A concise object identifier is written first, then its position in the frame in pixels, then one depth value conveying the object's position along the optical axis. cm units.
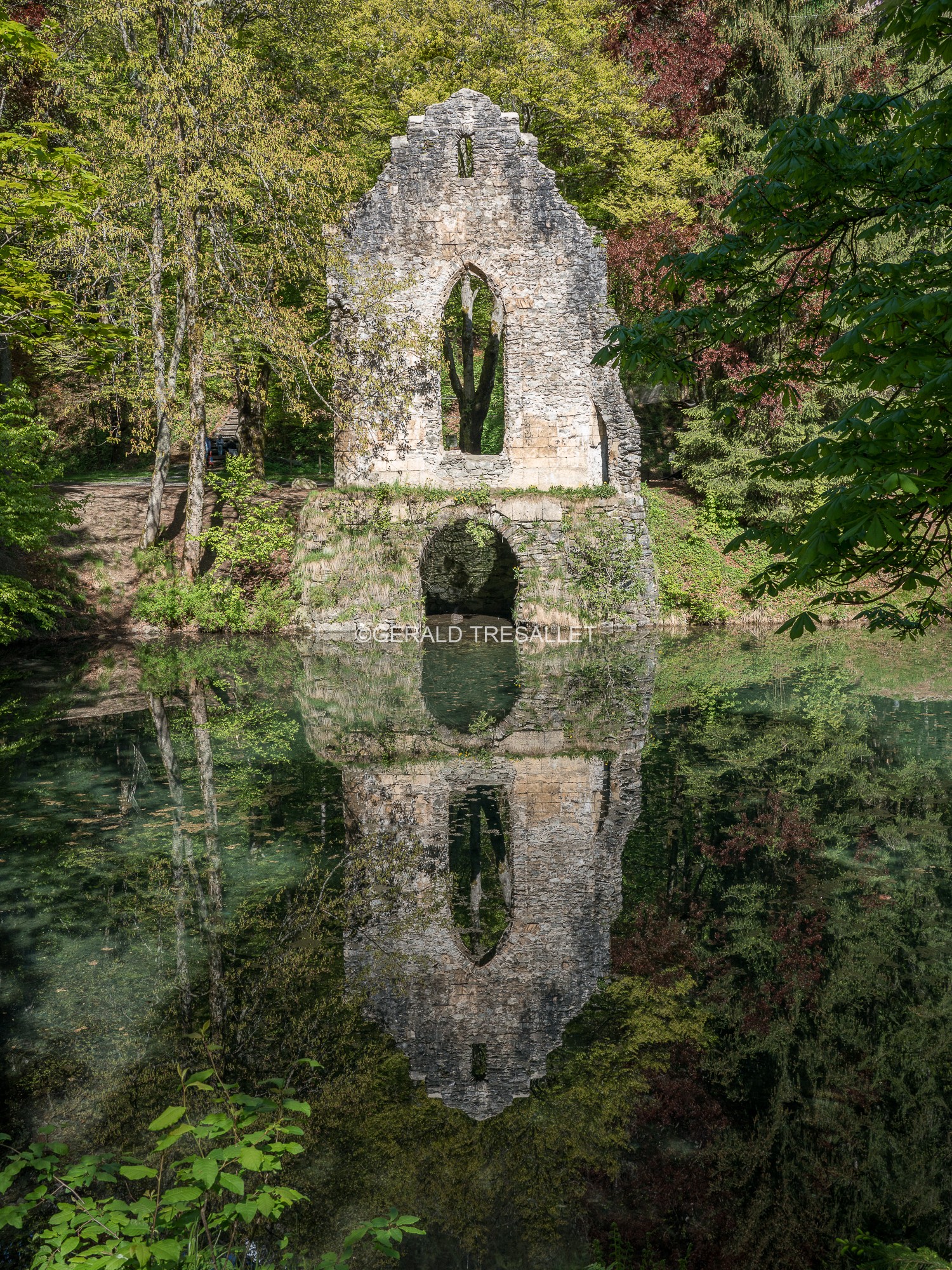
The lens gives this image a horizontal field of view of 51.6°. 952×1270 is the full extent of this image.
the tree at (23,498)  1341
